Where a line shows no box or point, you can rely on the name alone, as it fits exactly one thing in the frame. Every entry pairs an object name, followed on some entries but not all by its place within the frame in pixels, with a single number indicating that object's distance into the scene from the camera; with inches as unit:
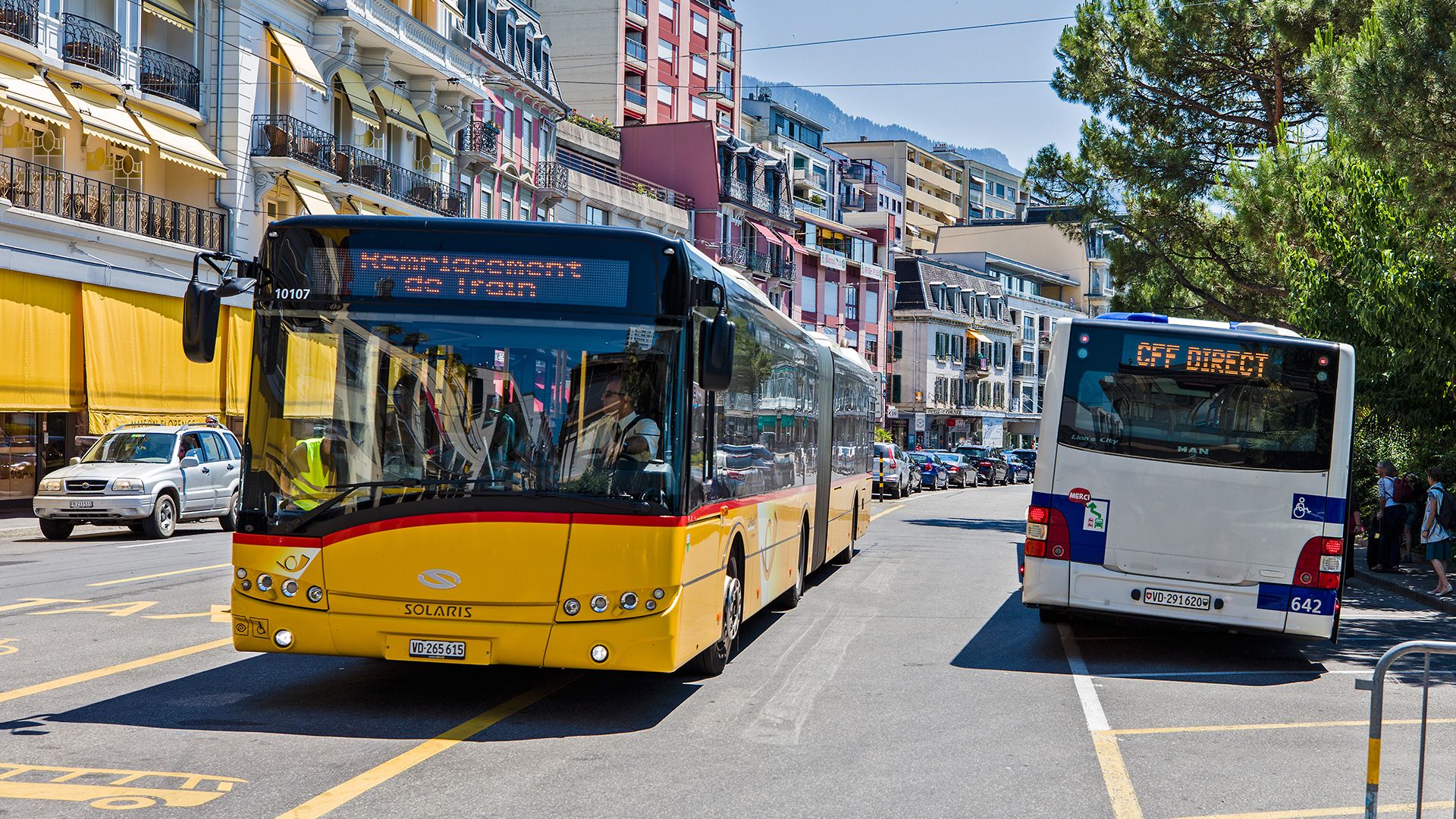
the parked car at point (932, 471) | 1982.0
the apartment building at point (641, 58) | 2396.7
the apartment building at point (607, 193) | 1897.1
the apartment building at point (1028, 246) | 4156.0
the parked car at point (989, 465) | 2354.8
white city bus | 406.6
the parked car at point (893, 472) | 1598.2
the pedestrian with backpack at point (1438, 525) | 624.4
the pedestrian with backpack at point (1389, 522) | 727.7
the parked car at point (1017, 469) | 2547.2
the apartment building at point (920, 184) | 3936.3
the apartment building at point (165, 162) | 1009.5
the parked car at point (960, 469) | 2164.1
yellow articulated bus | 285.7
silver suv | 792.3
